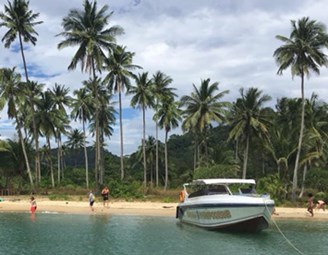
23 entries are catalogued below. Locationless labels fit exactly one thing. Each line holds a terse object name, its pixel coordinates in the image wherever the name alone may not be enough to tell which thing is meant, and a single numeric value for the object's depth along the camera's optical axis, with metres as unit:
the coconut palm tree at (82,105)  74.50
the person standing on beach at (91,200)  38.78
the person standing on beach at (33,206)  36.06
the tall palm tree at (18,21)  53.81
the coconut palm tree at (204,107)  57.50
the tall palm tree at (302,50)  45.53
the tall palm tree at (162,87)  68.50
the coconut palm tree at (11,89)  56.75
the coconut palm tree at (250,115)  54.44
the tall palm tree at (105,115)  72.62
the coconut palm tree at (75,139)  102.00
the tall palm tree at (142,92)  65.38
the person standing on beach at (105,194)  41.35
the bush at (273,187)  43.06
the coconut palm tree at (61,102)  71.79
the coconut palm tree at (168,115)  69.38
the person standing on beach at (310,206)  35.86
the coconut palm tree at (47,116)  67.00
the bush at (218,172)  48.50
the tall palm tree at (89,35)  49.88
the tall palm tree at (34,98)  56.81
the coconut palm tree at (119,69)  58.47
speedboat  26.31
